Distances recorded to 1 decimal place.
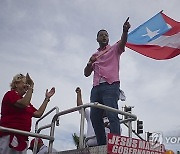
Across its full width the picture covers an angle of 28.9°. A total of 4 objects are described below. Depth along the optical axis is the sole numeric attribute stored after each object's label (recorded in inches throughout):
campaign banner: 142.8
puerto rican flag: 296.8
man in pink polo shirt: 183.8
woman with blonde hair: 170.6
